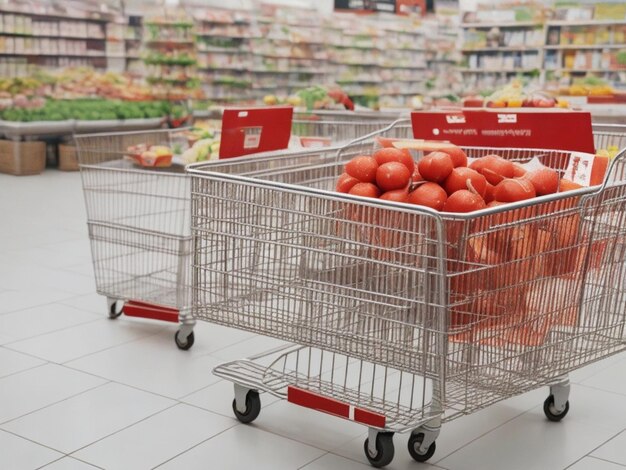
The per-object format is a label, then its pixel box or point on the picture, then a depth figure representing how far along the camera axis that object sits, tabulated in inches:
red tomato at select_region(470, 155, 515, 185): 96.8
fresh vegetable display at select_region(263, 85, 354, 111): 267.8
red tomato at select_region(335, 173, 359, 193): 96.9
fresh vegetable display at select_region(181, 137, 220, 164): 155.6
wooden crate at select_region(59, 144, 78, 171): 363.3
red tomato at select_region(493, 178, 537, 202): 91.0
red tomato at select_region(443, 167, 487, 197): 92.8
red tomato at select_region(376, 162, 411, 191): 93.4
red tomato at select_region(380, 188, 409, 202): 92.3
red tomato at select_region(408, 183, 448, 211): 91.2
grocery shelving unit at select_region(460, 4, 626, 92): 430.3
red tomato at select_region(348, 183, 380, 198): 93.7
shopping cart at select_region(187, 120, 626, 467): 82.7
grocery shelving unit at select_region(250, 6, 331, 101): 490.9
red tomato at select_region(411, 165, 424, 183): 96.7
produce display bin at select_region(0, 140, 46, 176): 351.3
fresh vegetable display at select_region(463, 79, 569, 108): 210.5
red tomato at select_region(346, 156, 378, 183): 96.0
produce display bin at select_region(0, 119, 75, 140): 356.2
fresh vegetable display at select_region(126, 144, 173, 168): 148.5
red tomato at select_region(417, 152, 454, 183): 93.0
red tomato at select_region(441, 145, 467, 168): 99.7
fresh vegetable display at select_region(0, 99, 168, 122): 364.2
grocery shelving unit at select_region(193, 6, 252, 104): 469.7
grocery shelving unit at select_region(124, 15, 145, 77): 442.0
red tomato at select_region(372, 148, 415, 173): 96.9
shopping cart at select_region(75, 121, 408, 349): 146.0
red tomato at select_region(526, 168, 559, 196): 96.0
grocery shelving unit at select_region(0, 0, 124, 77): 382.3
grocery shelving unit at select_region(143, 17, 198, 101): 446.0
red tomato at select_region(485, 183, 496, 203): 95.8
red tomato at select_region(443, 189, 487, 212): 88.4
